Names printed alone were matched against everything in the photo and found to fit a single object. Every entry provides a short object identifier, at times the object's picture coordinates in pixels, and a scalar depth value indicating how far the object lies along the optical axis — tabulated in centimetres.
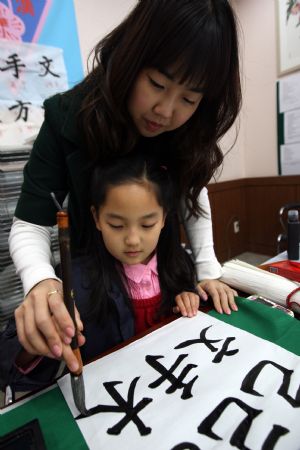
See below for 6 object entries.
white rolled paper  68
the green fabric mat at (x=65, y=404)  37
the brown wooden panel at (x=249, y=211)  246
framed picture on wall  205
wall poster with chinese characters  130
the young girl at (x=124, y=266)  64
